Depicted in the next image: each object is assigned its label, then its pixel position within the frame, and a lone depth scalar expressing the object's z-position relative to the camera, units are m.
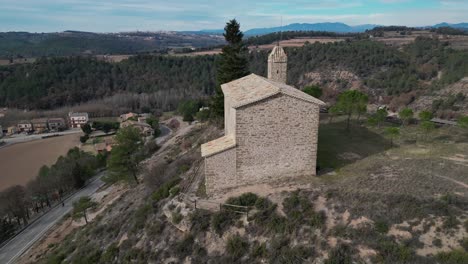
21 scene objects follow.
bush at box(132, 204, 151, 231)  17.14
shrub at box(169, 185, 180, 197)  17.89
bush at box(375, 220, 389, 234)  12.22
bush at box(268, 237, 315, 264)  12.05
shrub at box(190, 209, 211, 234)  14.57
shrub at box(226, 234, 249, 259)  13.06
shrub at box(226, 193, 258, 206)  15.05
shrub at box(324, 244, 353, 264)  11.45
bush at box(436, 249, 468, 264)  10.45
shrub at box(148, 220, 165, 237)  15.88
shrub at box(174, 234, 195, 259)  14.05
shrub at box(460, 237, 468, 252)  11.02
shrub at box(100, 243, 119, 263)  15.96
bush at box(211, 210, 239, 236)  14.28
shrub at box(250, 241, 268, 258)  12.73
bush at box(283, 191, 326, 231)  13.30
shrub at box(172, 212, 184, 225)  15.47
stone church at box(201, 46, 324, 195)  15.89
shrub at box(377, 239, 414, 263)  10.97
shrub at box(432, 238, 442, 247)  11.40
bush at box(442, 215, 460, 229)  11.94
